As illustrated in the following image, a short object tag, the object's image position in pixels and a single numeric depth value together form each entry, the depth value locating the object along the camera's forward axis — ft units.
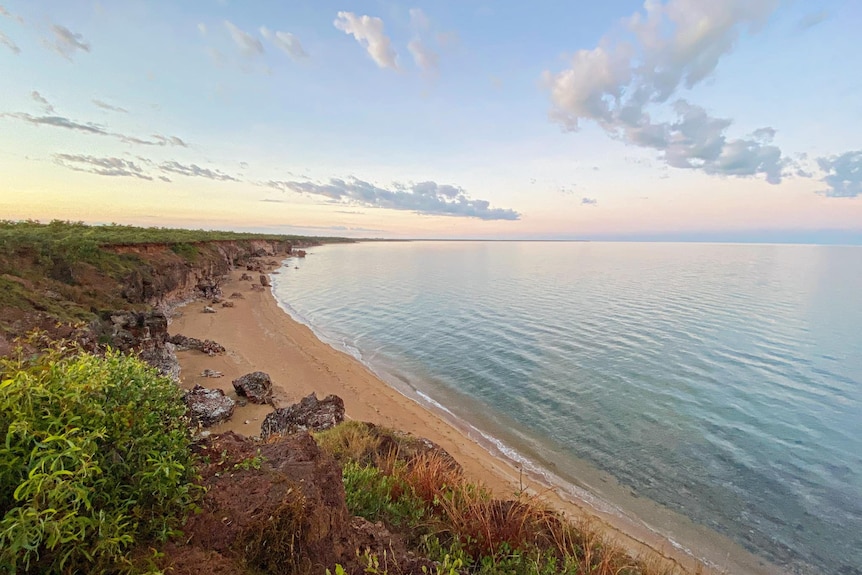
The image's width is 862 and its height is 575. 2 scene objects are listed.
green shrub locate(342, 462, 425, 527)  16.52
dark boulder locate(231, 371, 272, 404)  42.73
